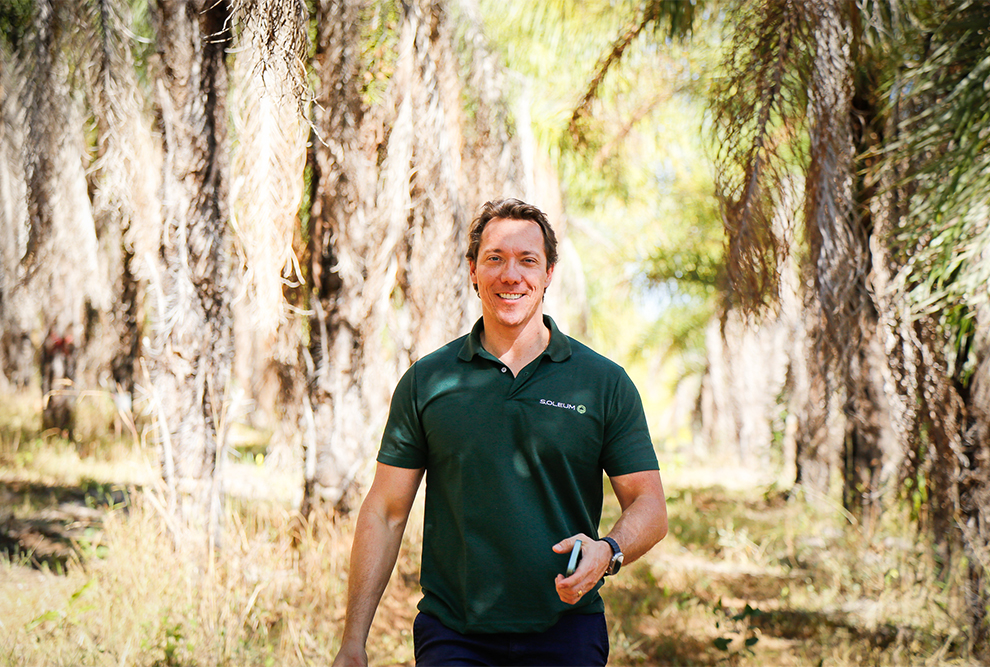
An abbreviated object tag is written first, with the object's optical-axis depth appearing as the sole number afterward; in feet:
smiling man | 7.29
